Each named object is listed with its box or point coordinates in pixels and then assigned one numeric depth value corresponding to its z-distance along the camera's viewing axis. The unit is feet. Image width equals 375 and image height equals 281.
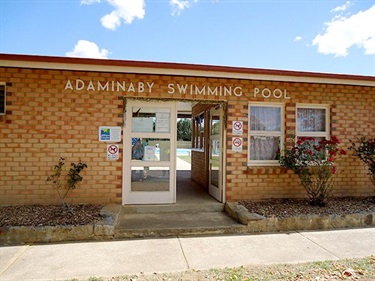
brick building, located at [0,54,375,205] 17.65
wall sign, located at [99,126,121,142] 18.29
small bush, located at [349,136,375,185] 20.03
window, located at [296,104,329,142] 20.98
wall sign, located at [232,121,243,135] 19.61
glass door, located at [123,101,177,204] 19.04
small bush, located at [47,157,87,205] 17.37
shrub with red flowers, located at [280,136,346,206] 18.63
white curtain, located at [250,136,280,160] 20.58
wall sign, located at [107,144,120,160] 18.36
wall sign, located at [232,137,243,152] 19.62
